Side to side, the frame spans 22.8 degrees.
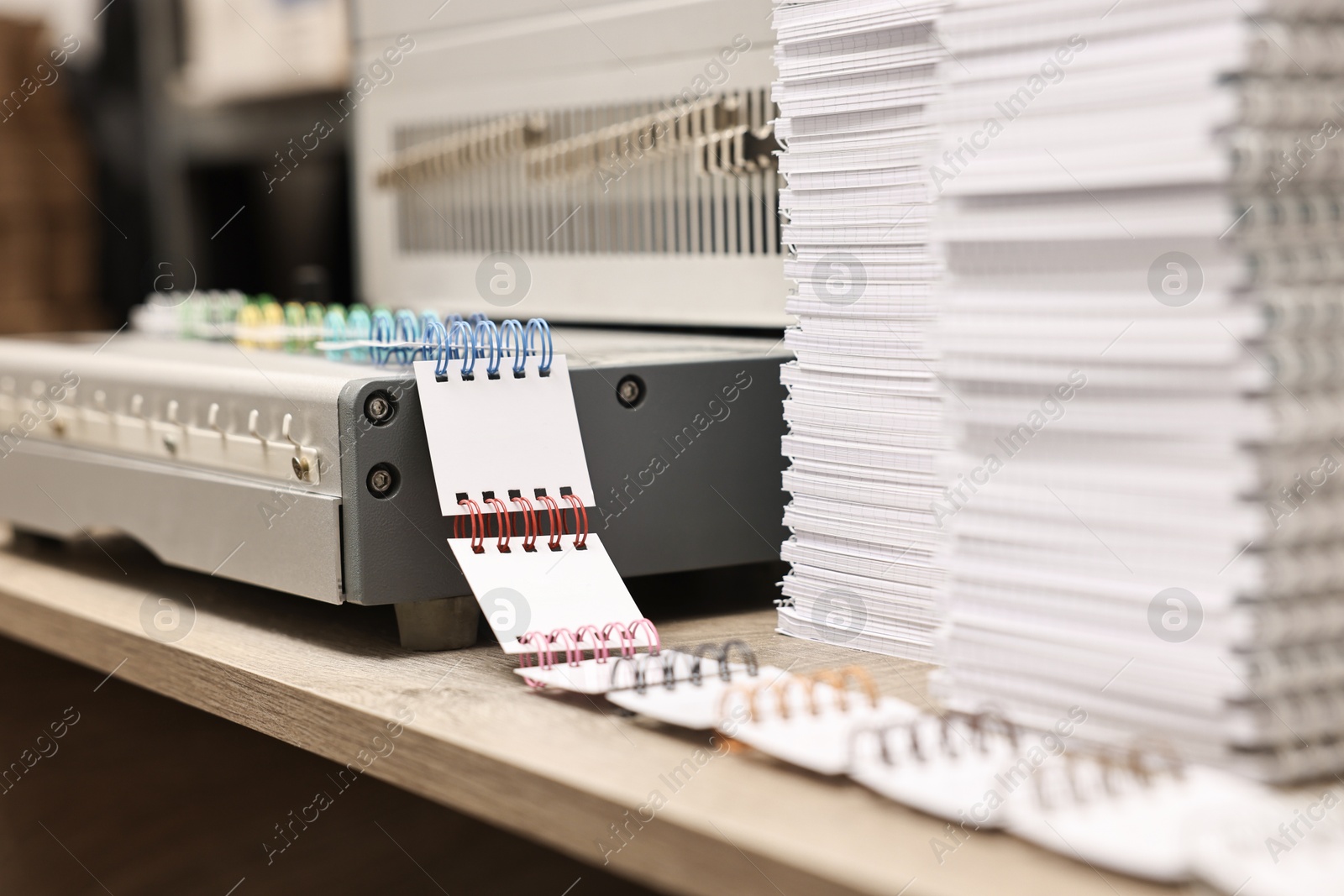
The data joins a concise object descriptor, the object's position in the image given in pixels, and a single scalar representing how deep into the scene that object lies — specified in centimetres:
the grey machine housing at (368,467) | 99
